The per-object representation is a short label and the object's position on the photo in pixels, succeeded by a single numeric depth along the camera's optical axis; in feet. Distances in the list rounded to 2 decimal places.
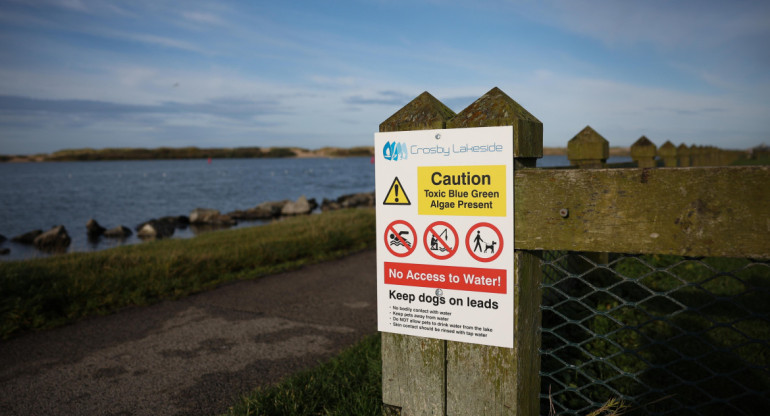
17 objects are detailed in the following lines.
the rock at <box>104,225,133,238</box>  87.86
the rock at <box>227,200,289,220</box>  106.01
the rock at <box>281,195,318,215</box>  105.70
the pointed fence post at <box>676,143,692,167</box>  46.32
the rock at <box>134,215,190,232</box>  95.10
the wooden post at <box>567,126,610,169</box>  18.83
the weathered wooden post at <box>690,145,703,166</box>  55.02
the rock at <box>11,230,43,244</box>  84.12
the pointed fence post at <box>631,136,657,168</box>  29.81
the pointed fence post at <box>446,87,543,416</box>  6.70
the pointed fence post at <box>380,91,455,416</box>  7.34
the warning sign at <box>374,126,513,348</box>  6.73
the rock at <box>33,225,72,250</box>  76.38
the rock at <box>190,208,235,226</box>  99.71
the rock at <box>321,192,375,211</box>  119.85
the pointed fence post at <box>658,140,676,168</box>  40.19
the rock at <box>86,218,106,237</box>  90.38
